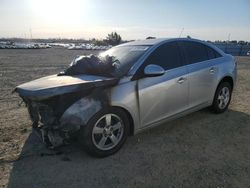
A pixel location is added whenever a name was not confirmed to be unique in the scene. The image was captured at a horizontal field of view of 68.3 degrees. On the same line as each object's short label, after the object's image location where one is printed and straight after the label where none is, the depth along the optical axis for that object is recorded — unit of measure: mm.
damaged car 2563
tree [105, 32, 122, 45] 62412
